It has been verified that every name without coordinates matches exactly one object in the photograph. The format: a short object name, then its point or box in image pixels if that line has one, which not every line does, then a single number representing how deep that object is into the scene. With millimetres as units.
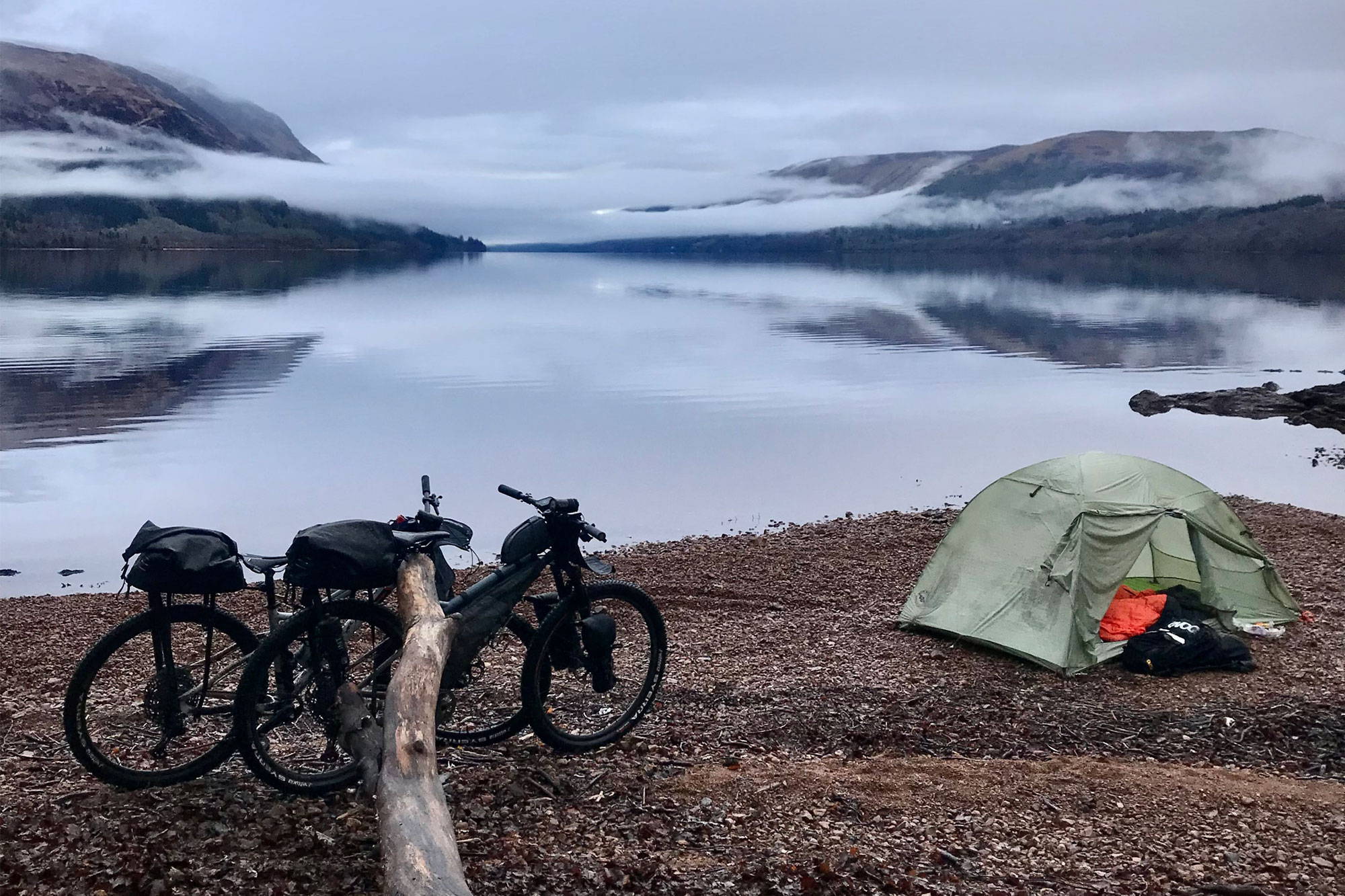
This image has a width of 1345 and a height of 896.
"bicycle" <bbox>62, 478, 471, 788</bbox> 6207
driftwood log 4711
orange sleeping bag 10281
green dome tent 10336
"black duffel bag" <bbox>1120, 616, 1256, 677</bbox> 9695
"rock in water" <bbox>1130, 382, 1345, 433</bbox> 35594
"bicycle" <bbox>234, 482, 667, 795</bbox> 6273
